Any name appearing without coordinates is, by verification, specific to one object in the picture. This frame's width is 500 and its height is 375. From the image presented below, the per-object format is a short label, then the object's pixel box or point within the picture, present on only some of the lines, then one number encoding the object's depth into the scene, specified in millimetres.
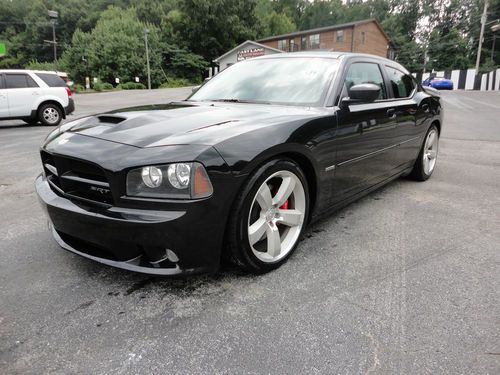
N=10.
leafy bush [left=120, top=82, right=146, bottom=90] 40294
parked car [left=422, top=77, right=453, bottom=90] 31988
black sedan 2008
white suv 10156
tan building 45769
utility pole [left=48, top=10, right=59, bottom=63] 23212
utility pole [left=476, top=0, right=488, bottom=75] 37875
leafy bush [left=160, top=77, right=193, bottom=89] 46250
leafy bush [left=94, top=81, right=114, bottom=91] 35797
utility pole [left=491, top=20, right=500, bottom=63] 48750
